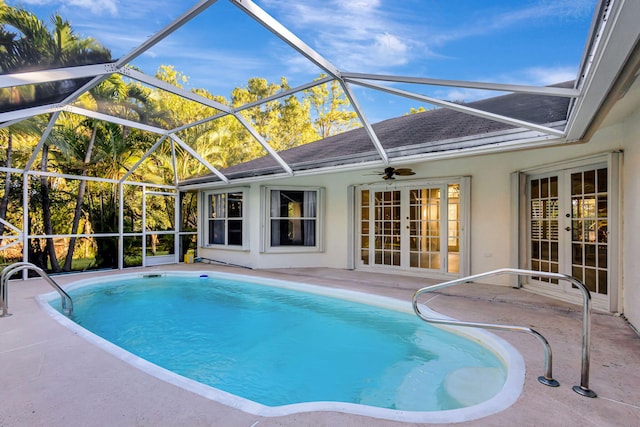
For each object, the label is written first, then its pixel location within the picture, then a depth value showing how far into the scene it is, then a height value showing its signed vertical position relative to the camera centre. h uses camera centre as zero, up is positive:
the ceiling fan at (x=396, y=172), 7.34 +1.07
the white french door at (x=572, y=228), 4.67 -0.14
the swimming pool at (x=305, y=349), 2.75 -1.59
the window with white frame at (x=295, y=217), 9.05 +0.06
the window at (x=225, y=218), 9.55 +0.03
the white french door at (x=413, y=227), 7.09 -0.19
